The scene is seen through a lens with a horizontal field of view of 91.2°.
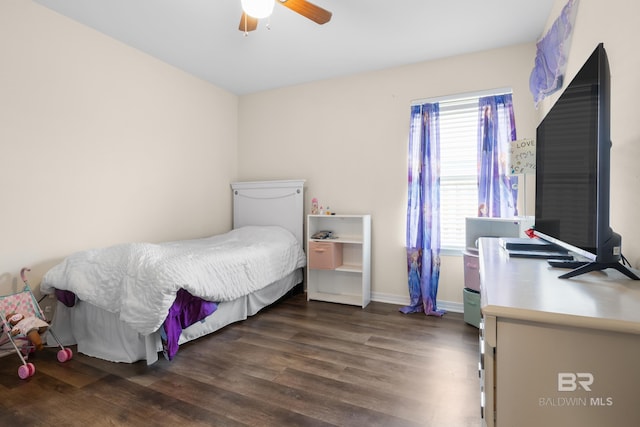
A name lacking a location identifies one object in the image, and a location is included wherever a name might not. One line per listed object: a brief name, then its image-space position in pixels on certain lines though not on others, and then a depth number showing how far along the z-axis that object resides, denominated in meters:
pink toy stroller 2.07
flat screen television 0.96
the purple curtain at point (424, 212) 3.21
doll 2.01
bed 2.04
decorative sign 2.39
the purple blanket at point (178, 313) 2.10
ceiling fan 1.81
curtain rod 3.04
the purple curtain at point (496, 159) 2.94
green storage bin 2.73
